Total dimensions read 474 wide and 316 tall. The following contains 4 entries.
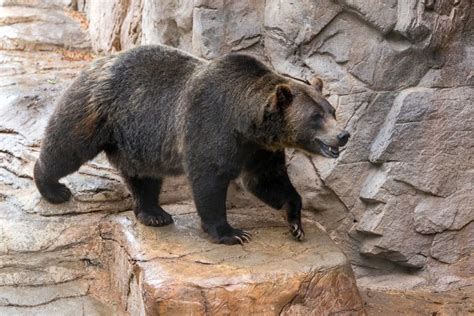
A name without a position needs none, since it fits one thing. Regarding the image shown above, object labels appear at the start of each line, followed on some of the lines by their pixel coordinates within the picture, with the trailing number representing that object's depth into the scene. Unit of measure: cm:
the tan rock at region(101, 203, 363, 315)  1154
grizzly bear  1253
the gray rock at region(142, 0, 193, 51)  1678
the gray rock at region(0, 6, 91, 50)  2561
